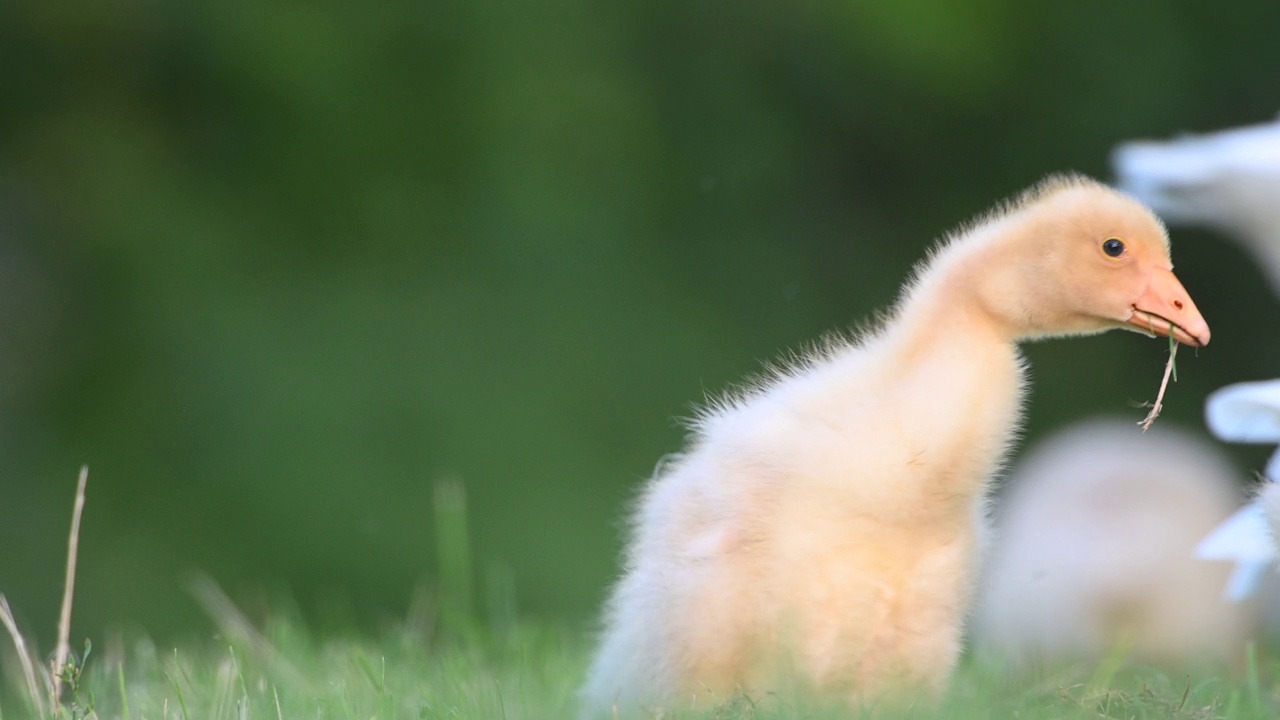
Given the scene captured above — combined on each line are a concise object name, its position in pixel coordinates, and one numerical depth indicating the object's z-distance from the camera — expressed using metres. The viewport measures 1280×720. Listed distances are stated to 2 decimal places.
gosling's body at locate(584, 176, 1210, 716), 4.53
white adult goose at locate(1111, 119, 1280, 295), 7.59
